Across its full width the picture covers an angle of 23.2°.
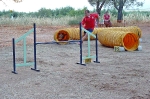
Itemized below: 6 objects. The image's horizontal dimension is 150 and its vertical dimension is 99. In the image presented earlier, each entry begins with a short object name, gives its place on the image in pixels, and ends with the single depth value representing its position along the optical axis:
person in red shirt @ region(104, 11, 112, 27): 27.75
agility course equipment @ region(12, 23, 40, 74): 9.71
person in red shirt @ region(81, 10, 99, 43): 15.61
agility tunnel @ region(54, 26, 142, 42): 18.30
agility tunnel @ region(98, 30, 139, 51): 14.88
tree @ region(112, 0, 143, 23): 38.40
